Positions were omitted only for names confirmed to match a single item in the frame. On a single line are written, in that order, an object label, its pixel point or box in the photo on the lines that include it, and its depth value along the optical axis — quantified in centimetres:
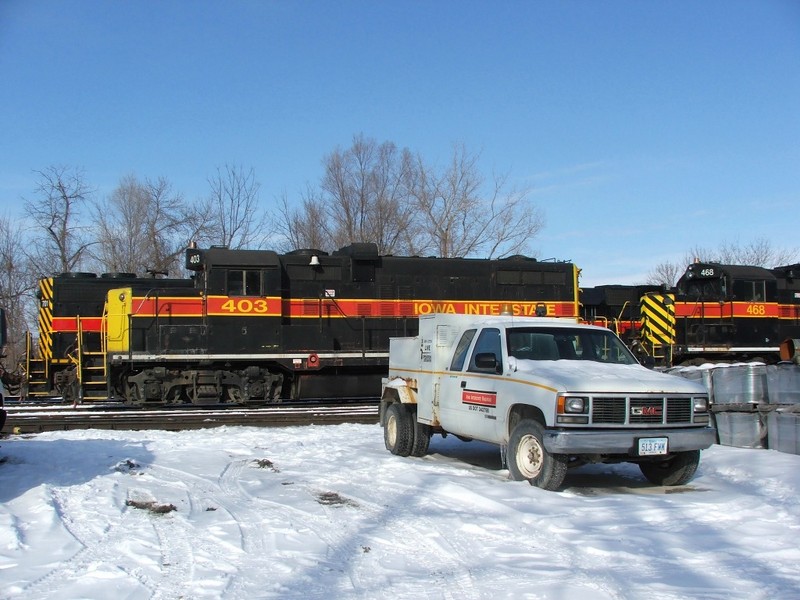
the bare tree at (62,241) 3738
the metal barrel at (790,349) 997
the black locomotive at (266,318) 1650
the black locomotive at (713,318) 2036
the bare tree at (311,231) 3834
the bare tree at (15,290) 3722
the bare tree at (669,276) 5502
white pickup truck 669
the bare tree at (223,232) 3781
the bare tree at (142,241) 3819
